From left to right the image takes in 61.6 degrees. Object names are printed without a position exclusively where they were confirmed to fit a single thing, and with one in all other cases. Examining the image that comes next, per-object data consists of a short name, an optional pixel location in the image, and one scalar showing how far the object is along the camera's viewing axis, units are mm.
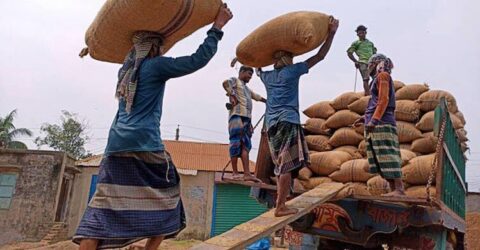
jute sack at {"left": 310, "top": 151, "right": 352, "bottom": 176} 4508
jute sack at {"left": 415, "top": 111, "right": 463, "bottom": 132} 4410
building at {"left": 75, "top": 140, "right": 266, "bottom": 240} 15875
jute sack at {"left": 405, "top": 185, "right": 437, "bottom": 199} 3604
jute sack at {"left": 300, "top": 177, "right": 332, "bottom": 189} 4540
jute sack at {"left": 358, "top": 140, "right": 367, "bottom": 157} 4751
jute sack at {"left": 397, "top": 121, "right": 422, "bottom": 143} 4470
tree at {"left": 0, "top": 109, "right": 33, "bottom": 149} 20875
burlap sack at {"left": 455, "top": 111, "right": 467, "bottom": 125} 5160
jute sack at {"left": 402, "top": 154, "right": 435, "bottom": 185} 3762
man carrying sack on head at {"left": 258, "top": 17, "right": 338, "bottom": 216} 2969
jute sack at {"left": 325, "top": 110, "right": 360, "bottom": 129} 5012
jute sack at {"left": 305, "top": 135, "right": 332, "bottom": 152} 5074
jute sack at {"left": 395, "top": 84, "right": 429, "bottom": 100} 4902
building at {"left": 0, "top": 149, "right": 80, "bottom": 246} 14023
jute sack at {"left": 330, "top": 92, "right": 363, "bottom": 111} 5281
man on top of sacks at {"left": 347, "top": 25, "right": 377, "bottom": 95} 6502
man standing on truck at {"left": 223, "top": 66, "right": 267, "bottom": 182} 4480
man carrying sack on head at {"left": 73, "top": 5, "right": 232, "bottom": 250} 1959
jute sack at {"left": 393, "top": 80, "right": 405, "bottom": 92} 5246
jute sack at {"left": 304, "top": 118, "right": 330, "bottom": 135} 5340
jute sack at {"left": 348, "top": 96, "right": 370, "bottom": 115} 5012
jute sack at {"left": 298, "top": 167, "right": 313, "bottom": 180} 4680
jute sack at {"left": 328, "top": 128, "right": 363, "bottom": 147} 4898
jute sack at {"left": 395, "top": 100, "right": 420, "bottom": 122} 4676
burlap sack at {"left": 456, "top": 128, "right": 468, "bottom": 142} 5238
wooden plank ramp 2438
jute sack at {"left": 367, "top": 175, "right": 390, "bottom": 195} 3916
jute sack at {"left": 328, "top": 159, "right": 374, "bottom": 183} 4246
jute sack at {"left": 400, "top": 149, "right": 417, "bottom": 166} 4039
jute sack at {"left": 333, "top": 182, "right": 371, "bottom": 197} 3466
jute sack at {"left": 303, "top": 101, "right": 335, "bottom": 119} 5410
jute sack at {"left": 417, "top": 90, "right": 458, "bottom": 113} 4551
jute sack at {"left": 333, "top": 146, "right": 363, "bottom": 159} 4746
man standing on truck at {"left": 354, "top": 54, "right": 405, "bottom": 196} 3467
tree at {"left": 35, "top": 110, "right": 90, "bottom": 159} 27875
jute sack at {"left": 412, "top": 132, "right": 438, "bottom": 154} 4200
